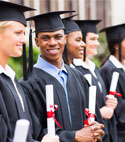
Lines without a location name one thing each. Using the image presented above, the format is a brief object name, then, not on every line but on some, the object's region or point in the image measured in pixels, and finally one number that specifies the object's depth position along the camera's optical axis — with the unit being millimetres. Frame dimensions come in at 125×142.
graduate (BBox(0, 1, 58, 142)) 2547
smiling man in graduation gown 3172
